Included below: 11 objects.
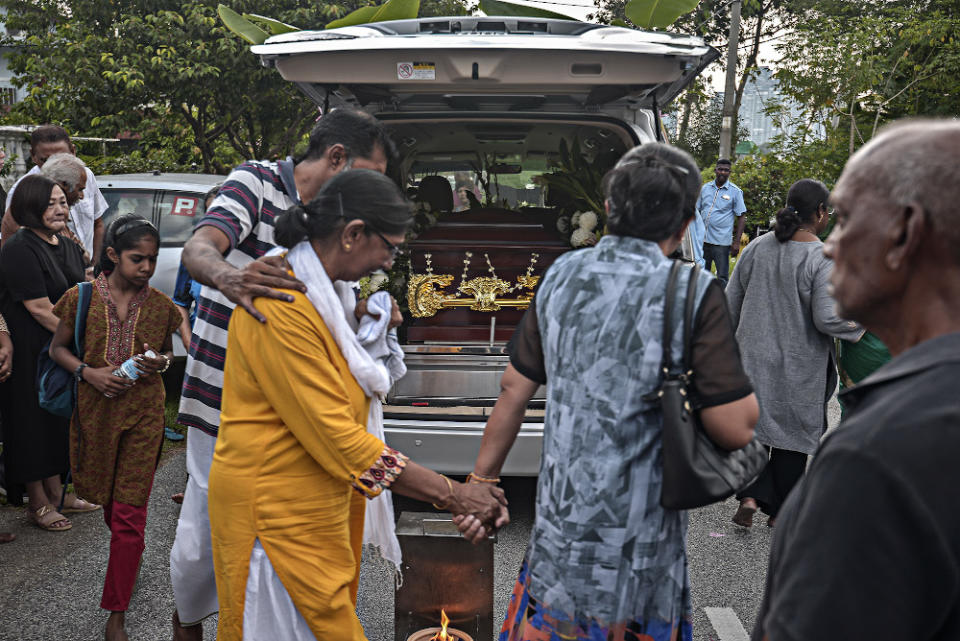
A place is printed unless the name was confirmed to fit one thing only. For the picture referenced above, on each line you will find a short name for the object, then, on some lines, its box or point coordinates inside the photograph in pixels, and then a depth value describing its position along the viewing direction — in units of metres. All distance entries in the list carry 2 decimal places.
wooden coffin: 5.46
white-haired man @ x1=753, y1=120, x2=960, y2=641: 0.91
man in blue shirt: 11.18
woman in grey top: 4.10
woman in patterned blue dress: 1.92
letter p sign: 7.19
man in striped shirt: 2.64
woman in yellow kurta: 2.06
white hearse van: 3.63
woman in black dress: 4.17
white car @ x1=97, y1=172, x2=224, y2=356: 7.11
